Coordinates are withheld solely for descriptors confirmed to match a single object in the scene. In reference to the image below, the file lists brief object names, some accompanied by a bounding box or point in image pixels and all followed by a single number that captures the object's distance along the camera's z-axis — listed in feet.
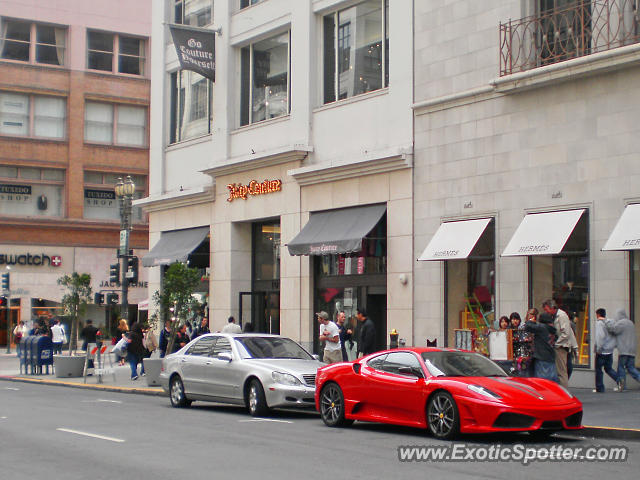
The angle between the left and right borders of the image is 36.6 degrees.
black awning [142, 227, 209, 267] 106.90
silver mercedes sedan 55.88
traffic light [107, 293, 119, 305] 109.00
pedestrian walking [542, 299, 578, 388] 59.93
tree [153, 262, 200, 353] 85.25
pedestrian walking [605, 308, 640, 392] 60.44
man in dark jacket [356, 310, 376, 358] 69.77
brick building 173.58
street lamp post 104.73
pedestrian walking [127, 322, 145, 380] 90.48
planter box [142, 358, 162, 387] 80.89
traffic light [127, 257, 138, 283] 103.36
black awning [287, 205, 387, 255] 83.20
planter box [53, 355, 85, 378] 97.14
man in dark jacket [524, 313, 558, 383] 55.52
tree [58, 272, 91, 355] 111.55
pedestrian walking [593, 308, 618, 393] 60.85
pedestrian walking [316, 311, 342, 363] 70.74
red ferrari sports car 42.16
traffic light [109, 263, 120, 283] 105.19
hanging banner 101.65
